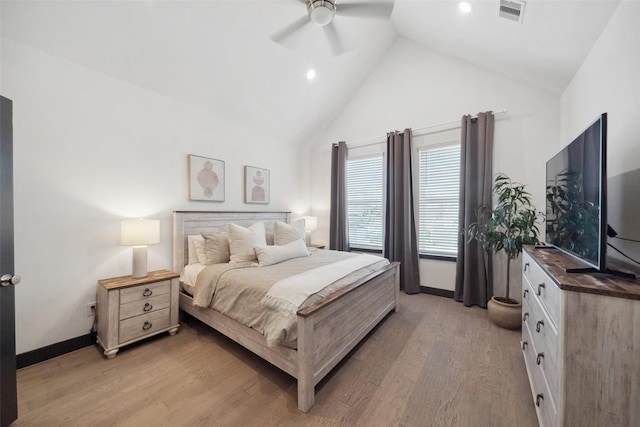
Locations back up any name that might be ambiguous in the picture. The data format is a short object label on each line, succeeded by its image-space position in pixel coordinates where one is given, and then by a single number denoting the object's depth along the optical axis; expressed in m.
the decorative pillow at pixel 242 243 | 2.71
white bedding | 2.68
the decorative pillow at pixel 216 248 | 2.78
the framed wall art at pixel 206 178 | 3.14
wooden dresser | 0.98
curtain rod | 3.52
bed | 1.59
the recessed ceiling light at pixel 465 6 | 2.24
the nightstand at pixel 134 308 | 2.15
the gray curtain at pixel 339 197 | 4.50
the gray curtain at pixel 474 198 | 3.22
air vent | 1.94
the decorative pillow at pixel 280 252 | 2.58
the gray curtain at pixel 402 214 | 3.78
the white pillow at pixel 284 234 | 3.28
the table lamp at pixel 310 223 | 4.55
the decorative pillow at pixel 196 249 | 2.90
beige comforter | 1.68
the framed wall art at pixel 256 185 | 3.85
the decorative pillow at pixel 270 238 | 3.41
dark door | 1.33
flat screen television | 1.18
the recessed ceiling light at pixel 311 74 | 3.51
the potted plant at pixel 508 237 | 2.57
